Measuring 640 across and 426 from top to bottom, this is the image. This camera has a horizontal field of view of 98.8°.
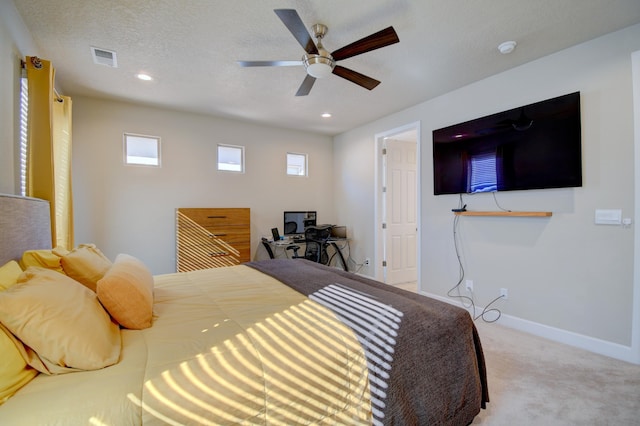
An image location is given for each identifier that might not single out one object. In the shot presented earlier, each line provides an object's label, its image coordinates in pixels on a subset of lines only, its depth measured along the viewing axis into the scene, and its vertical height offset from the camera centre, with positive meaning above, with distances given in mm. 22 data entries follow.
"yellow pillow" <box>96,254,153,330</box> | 1289 -417
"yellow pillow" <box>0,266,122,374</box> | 923 -407
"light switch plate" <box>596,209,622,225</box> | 2258 -77
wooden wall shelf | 2603 -54
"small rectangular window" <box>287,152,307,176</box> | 5133 +881
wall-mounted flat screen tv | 2490 +616
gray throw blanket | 1206 -702
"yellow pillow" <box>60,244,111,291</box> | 1471 -304
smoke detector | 2406 +1447
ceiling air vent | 2523 +1481
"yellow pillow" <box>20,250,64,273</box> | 1441 -251
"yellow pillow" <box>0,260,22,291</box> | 1112 -266
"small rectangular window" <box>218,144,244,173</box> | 4523 +895
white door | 4562 -25
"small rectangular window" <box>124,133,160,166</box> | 3871 +899
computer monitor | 4934 -194
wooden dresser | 3963 -392
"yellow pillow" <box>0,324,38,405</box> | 817 -486
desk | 4446 -628
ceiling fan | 1820 +1206
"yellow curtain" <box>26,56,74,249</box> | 2109 +622
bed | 878 -562
